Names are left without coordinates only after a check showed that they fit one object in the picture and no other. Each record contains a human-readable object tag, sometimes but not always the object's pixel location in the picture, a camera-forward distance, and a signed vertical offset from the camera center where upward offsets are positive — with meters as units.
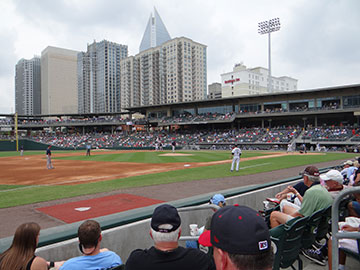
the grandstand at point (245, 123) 45.53 +2.52
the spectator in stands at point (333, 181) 5.29 -1.07
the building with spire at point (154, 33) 180.00 +74.50
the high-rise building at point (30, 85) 190.88 +39.06
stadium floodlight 60.34 +26.40
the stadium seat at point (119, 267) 2.88 -1.56
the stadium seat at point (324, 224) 4.27 -1.67
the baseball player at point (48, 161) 20.04 -2.18
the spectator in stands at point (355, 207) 4.42 -1.36
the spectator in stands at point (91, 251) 2.87 -1.40
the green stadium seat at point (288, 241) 3.45 -1.57
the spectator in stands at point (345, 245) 3.49 -1.62
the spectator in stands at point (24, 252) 2.71 -1.33
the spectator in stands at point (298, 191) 5.79 -1.47
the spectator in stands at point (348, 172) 7.92 -1.33
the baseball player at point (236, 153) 16.35 -1.31
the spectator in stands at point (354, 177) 6.60 -1.27
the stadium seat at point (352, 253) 3.34 -1.69
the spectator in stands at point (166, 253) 2.15 -1.08
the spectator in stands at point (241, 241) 1.47 -0.65
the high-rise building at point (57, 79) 165.25 +38.76
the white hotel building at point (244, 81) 114.31 +24.85
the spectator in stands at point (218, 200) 4.55 -1.24
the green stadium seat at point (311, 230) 4.01 -1.62
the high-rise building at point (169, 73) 139.29 +36.34
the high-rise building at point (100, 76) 175.50 +42.07
